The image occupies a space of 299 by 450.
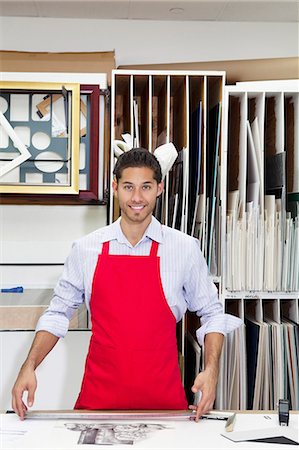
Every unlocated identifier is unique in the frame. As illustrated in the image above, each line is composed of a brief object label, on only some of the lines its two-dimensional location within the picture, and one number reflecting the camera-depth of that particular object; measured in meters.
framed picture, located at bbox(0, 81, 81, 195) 2.55
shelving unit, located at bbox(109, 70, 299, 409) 2.50
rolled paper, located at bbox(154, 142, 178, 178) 2.33
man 1.82
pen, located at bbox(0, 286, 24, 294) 2.82
